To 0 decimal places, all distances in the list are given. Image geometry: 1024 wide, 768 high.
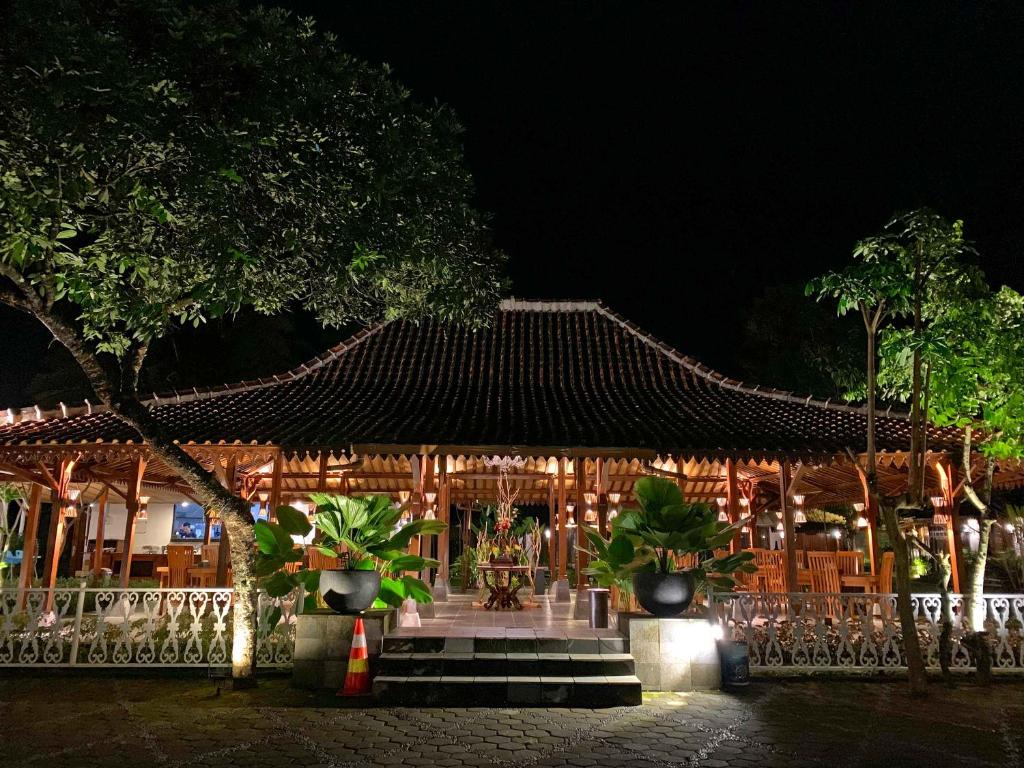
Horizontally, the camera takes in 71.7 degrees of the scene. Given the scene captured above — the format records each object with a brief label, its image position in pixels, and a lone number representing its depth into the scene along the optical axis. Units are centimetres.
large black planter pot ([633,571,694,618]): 765
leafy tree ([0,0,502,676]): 596
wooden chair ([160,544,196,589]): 1232
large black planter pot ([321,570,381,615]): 768
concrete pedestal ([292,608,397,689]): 748
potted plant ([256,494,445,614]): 768
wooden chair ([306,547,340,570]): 1235
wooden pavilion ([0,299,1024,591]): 999
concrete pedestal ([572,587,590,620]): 1004
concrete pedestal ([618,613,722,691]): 748
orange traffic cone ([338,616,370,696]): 717
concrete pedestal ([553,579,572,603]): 1172
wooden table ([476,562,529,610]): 1094
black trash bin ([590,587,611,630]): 866
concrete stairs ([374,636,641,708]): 693
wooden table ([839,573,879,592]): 1125
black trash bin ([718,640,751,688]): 761
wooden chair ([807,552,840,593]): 1126
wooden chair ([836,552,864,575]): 1260
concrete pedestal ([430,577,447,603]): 1188
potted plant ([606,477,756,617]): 765
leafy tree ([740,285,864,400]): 2231
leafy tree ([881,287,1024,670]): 802
